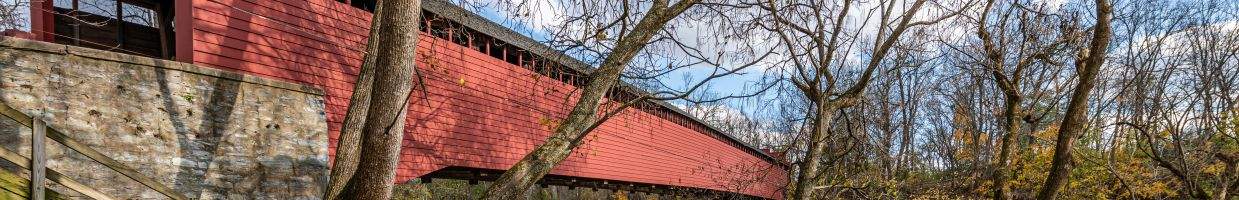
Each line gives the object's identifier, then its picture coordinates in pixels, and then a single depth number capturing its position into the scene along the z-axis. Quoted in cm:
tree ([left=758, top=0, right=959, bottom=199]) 581
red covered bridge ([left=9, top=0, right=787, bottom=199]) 615
